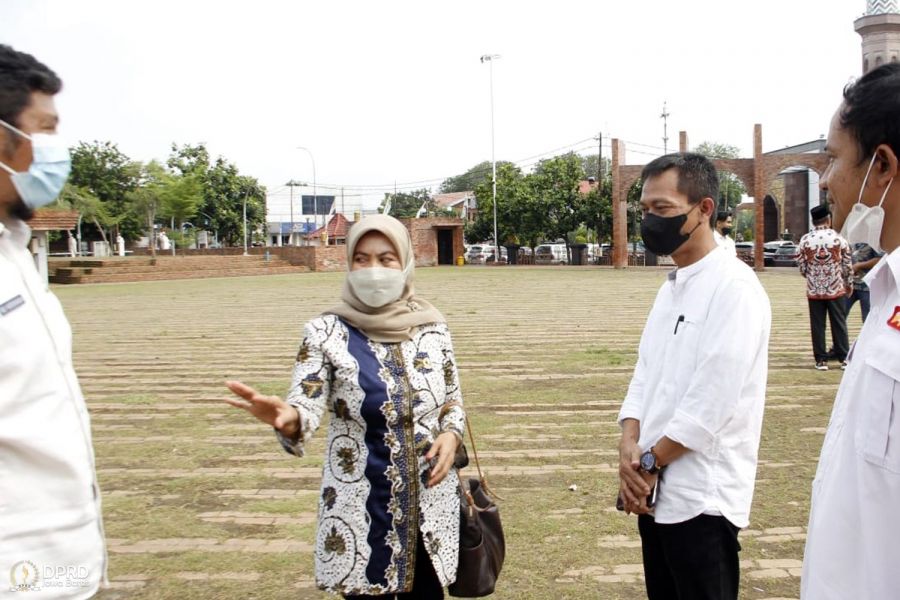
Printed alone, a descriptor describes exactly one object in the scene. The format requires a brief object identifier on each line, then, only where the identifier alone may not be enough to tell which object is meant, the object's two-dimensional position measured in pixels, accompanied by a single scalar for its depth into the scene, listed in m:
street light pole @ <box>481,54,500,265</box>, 47.16
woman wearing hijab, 2.34
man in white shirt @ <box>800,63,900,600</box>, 1.37
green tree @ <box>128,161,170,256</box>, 40.94
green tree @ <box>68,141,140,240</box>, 47.09
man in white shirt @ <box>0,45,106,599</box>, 1.69
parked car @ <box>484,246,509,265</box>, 49.60
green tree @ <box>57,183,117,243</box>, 40.42
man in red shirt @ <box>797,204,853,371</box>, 8.21
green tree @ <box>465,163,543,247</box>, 45.62
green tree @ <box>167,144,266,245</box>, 48.23
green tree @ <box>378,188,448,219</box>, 69.28
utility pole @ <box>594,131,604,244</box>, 44.50
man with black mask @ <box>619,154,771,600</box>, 2.18
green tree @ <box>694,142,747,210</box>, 62.45
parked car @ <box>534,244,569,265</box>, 48.16
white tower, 32.09
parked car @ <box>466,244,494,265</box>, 52.88
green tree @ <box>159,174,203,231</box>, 40.95
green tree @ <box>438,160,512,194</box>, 92.44
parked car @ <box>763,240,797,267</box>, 37.81
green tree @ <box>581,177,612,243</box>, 44.22
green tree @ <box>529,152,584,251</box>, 44.75
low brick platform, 30.77
